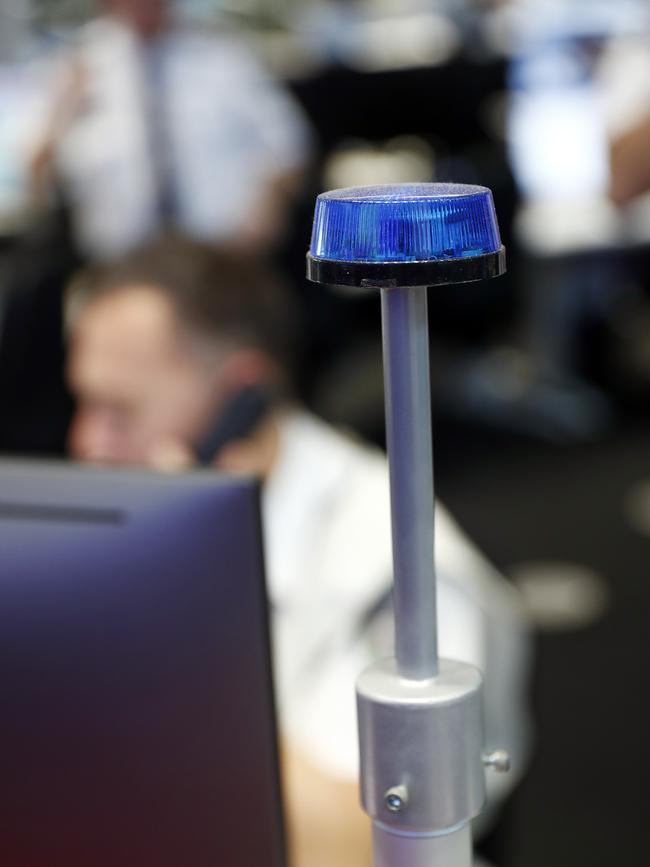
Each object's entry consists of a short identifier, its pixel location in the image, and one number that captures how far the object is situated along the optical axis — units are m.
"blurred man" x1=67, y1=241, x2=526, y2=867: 1.92
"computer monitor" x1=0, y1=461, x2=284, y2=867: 1.28
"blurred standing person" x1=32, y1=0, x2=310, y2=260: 5.23
